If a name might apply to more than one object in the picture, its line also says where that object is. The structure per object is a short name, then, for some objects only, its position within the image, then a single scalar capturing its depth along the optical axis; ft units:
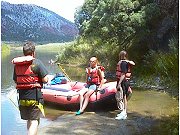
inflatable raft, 15.92
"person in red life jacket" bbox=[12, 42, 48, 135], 8.49
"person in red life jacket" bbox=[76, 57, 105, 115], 14.70
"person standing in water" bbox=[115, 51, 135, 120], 13.97
